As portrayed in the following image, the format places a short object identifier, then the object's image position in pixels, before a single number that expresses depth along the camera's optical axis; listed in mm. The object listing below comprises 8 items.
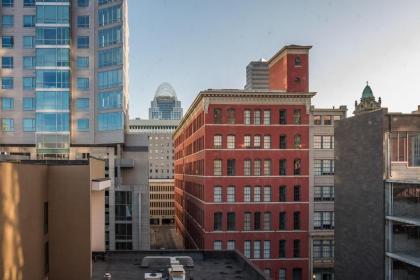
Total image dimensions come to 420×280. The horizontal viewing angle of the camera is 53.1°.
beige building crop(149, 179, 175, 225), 151500
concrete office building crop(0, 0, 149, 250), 66188
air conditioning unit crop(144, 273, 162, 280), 21703
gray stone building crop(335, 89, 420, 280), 32469
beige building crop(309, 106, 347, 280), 61281
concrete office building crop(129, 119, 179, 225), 151500
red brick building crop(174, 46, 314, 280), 59469
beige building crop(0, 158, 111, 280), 15883
